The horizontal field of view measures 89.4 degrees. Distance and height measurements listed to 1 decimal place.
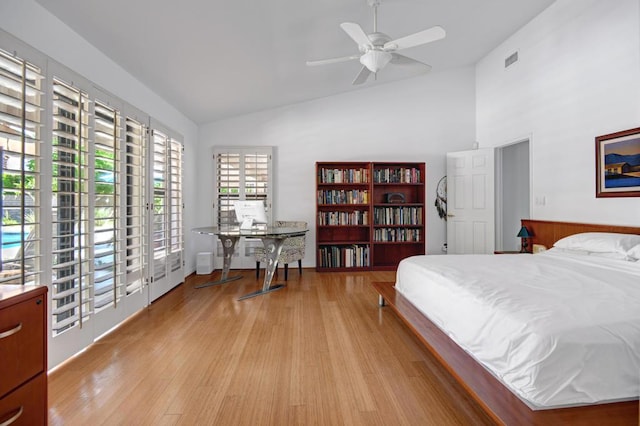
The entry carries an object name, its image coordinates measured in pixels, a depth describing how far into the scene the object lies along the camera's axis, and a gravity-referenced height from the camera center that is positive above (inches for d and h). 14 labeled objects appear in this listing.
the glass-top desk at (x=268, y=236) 144.6 -10.5
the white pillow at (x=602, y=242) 104.2 -9.7
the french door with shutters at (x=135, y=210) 122.9 +1.2
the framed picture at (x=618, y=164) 116.4 +18.8
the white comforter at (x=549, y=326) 52.5 -20.9
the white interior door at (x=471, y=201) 197.5 +7.7
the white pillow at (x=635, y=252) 98.3 -11.9
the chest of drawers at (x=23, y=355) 47.1 -22.2
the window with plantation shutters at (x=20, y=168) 68.6 +10.2
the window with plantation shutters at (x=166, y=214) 145.3 -0.4
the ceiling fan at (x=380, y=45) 101.4 +56.8
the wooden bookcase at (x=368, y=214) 209.9 -0.4
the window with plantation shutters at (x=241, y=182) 210.8 +20.4
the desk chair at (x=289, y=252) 185.8 -22.6
